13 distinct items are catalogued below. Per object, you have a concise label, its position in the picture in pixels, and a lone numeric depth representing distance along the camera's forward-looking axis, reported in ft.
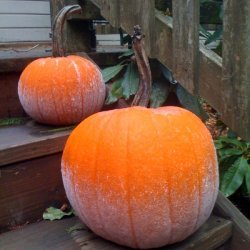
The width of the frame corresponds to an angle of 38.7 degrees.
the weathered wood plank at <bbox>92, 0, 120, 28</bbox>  4.96
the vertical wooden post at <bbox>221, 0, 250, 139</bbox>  3.32
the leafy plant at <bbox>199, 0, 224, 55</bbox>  5.57
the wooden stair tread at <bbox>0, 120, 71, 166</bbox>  3.38
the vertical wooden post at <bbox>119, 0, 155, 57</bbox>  4.32
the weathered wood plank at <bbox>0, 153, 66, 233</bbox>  3.36
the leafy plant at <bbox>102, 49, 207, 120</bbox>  5.29
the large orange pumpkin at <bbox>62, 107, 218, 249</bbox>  2.55
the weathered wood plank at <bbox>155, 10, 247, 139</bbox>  3.55
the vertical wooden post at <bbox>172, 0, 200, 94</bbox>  3.80
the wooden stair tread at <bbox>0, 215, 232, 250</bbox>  2.87
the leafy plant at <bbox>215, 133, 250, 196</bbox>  4.59
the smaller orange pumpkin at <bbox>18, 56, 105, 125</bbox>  3.87
